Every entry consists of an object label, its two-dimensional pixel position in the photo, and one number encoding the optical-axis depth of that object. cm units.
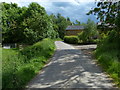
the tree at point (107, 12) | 774
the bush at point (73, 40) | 1725
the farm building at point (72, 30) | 3458
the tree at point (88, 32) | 1570
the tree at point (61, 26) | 3777
